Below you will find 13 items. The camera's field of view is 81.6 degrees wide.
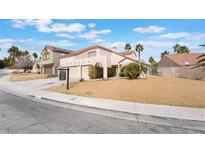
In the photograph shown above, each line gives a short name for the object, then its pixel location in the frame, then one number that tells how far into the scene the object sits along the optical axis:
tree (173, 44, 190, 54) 37.33
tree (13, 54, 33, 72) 39.52
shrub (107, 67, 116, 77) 17.86
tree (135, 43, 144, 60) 35.98
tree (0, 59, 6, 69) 45.80
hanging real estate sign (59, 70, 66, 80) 10.44
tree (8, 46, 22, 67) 47.73
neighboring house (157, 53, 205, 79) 15.90
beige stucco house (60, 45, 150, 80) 16.76
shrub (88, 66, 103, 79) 15.89
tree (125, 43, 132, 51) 39.44
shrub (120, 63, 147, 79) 13.27
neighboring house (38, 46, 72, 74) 25.01
